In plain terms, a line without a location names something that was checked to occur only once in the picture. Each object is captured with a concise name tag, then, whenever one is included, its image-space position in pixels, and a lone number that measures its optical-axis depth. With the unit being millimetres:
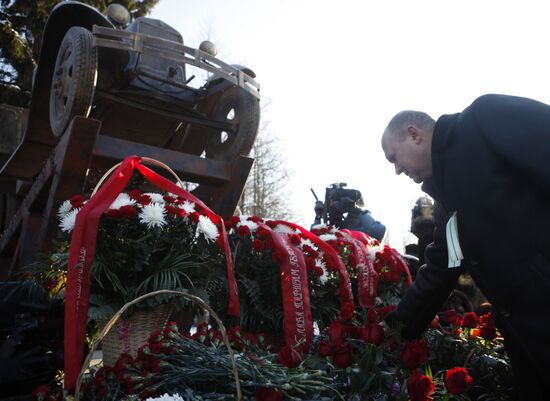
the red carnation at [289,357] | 1460
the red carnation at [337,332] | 1494
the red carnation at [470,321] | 2088
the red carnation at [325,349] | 1467
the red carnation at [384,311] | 2072
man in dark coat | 1468
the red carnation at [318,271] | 2631
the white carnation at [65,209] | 2373
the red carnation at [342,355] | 1408
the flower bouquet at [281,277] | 2443
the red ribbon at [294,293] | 2309
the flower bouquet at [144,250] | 2129
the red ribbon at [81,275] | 1868
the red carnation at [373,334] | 1526
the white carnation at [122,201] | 2203
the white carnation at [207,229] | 2299
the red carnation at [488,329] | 1979
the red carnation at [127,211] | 2143
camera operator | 4855
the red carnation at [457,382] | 1314
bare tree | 17562
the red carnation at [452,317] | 2143
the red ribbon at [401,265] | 3176
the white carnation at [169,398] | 1283
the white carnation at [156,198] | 2381
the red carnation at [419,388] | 1259
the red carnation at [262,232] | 2663
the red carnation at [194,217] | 2281
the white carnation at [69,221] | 2219
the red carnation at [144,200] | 2252
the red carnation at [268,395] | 1287
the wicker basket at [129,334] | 2082
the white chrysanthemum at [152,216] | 2174
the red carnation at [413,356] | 1390
